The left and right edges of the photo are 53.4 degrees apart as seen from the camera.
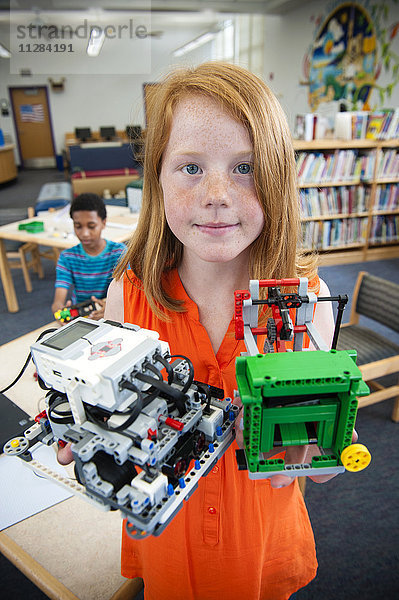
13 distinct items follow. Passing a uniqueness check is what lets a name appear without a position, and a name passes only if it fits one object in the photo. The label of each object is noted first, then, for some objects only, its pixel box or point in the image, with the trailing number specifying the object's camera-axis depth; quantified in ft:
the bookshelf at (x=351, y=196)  14.96
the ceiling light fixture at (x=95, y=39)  30.71
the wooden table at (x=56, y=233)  11.72
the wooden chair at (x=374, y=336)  7.85
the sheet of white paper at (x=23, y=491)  4.06
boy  9.16
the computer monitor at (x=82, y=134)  38.50
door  42.27
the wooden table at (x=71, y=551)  3.53
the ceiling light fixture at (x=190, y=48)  39.31
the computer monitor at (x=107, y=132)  39.05
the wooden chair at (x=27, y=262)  15.16
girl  2.58
